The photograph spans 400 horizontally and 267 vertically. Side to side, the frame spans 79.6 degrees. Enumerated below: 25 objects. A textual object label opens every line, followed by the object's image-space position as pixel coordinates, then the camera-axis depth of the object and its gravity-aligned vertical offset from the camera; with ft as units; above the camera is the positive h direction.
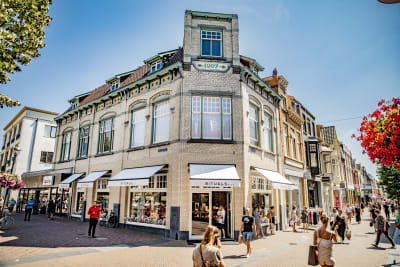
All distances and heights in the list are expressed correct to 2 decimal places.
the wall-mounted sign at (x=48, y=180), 68.01 +1.07
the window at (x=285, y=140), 59.94 +11.70
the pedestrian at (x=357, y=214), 67.92 -7.22
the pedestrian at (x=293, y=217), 49.06 -6.00
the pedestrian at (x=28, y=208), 55.88 -5.58
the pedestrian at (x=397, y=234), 33.51 -8.36
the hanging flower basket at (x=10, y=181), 54.29 +0.54
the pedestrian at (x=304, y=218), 49.44 -6.31
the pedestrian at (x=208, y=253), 12.96 -3.60
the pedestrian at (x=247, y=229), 27.25 -4.79
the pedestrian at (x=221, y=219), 36.35 -4.90
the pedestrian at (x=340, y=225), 36.81 -5.60
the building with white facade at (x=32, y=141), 102.94 +18.62
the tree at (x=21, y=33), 25.52 +16.35
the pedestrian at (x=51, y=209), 58.54 -6.14
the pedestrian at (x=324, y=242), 17.89 -4.08
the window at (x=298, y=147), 67.54 +11.41
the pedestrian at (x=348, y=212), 56.22 -5.55
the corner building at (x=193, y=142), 38.88 +8.20
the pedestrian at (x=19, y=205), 88.41 -7.84
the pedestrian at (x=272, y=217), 42.96 -5.48
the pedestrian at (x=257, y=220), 39.34 -5.37
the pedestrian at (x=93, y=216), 37.14 -4.80
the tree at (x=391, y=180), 66.64 +2.33
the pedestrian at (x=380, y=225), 33.58 -5.14
